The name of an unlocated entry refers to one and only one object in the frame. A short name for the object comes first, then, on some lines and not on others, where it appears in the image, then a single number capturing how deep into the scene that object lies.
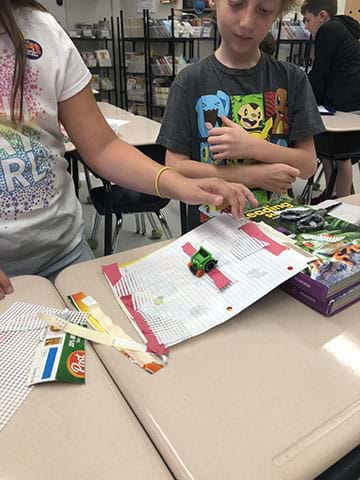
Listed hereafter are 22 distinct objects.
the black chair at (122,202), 1.76
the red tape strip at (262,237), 0.71
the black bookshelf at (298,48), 4.45
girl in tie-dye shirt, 0.74
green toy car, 0.70
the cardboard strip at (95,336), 0.58
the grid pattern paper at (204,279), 0.62
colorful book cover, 0.65
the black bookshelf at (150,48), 4.12
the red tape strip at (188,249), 0.76
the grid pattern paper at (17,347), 0.48
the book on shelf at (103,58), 4.18
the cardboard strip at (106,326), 0.55
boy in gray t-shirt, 0.97
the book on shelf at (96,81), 4.20
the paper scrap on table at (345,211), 0.87
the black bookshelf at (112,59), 4.28
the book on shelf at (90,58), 4.17
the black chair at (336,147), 2.22
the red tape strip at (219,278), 0.67
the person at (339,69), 2.72
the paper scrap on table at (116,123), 2.03
